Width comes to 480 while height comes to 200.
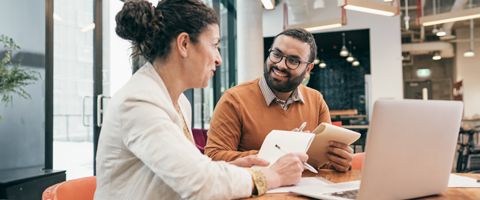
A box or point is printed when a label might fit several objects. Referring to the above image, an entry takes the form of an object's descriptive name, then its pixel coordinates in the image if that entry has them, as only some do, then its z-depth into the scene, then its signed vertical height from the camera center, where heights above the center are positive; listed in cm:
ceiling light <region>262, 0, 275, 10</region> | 520 +136
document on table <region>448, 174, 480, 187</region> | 129 -25
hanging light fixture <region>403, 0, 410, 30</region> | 810 +175
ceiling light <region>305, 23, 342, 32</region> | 675 +137
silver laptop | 91 -11
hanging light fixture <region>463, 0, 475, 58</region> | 1045 +153
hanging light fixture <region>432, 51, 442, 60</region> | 1106 +137
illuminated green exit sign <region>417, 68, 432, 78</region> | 1160 +94
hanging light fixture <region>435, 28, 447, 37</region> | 968 +175
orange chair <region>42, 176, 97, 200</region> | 115 -24
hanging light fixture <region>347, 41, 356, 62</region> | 1055 +133
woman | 97 -4
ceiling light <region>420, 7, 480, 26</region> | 562 +125
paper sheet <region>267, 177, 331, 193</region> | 119 -24
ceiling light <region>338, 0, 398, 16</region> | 485 +124
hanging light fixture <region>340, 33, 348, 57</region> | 988 +137
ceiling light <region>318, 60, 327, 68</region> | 1094 +113
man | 196 +2
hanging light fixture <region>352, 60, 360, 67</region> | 1050 +113
